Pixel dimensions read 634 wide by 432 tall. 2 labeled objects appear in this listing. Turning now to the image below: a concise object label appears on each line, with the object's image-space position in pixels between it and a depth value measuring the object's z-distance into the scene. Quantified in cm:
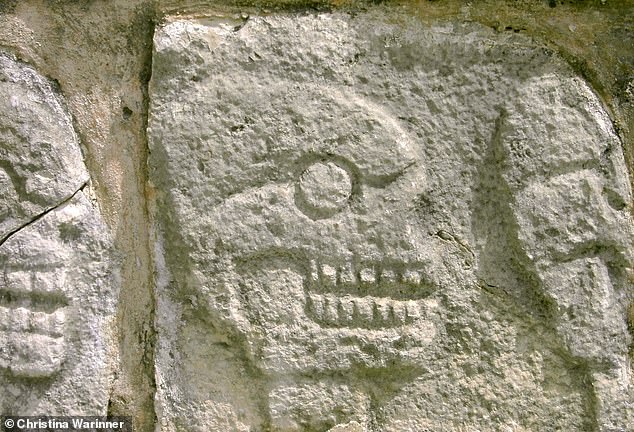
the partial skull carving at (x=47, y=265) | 121
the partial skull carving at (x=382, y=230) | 121
